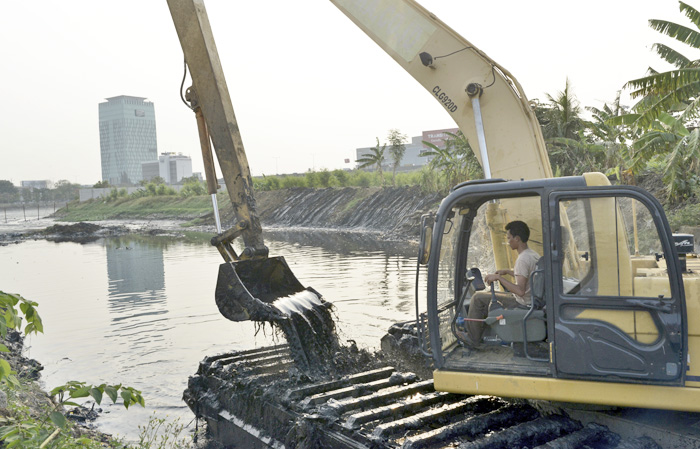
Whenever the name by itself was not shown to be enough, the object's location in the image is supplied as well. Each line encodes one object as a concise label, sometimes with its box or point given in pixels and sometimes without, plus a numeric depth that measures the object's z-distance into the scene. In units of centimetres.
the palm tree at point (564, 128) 2647
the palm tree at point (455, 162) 3088
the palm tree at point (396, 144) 4706
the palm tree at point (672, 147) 1556
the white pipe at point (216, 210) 659
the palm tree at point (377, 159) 4588
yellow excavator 397
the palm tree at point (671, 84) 1578
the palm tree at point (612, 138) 2230
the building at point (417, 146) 11200
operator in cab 477
